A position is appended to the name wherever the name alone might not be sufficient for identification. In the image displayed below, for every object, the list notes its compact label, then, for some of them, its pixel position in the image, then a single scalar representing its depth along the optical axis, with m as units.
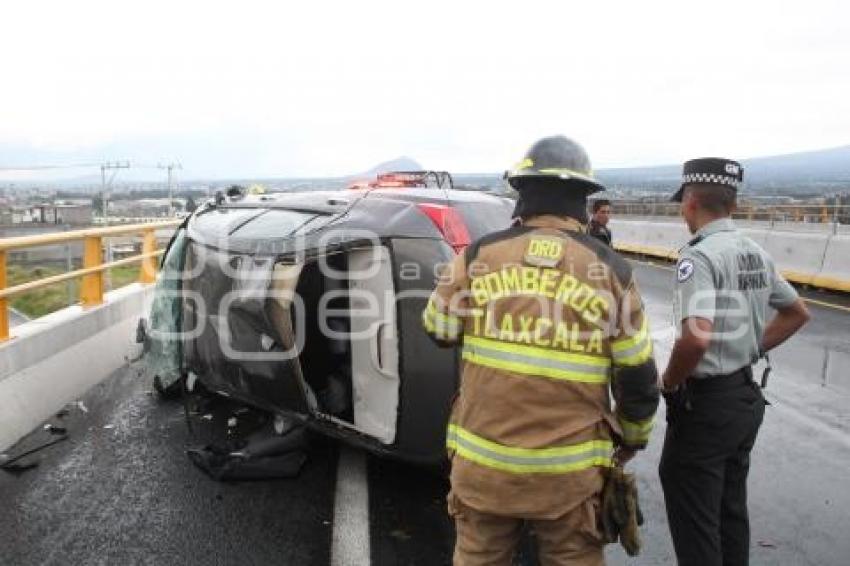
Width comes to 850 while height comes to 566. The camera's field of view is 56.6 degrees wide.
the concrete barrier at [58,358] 5.33
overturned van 4.10
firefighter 2.39
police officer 3.03
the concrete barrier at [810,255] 14.17
